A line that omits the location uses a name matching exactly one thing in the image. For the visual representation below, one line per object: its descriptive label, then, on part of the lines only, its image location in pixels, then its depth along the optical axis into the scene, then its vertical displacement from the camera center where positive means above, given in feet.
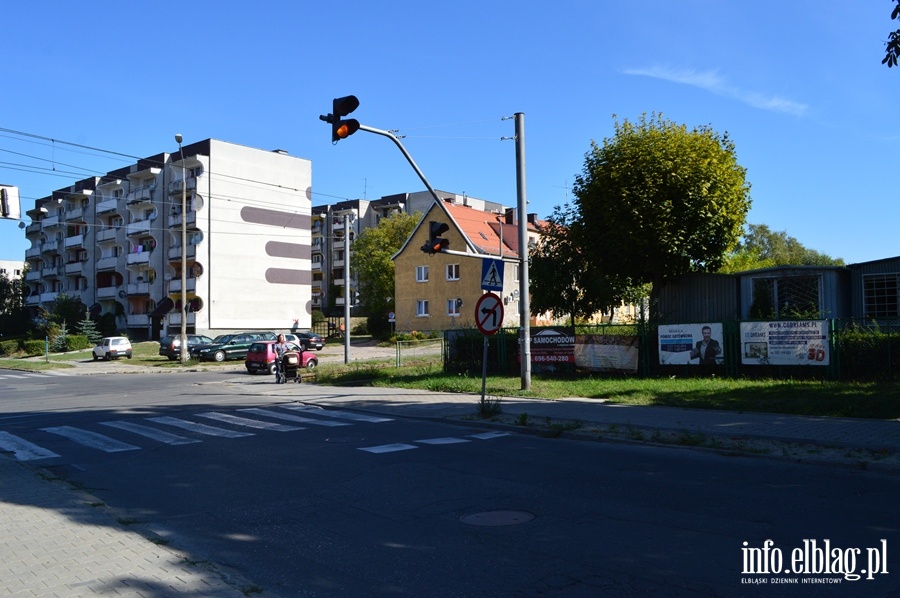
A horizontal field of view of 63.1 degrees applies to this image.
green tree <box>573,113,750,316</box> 81.66 +13.66
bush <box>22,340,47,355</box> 181.88 -4.62
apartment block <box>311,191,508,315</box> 292.61 +42.15
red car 107.04 -4.64
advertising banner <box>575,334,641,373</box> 69.92 -2.84
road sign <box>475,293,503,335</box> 49.39 +0.69
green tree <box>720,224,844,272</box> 262.98 +28.51
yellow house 176.35 +12.66
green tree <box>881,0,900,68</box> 33.60 +12.42
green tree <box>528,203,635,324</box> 90.89 +5.44
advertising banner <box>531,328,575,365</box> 73.36 -2.28
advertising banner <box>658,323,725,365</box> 64.85 -1.98
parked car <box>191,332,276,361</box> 143.95 -4.19
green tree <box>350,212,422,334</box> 217.15 +19.54
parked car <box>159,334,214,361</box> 145.89 -3.80
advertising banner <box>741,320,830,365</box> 59.00 -1.77
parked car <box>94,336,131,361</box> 155.22 -4.40
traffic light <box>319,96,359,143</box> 43.16 +12.22
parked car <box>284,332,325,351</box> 163.63 -3.26
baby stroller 84.58 -4.86
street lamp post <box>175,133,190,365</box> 127.44 +1.04
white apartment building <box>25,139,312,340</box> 196.75 +24.70
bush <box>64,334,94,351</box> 188.85 -3.65
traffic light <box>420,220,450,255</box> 54.44 +6.26
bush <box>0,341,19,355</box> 191.42 -4.82
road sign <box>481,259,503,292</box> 52.19 +3.52
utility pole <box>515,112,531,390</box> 61.87 +5.91
